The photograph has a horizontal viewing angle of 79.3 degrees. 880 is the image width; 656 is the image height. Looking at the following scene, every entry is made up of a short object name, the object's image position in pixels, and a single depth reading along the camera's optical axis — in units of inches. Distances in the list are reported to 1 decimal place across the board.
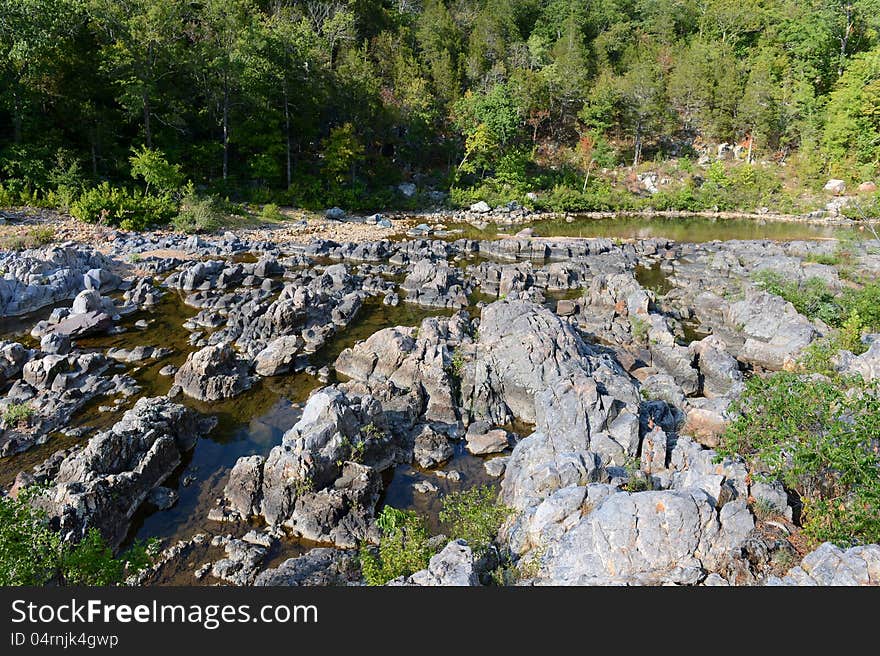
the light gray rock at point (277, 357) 816.9
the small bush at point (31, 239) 1347.2
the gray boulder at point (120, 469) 469.7
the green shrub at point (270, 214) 1969.7
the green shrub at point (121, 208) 1609.3
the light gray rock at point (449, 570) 354.2
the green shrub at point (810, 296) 994.9
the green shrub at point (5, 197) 1571.1
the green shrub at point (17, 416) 636.7
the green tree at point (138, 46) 1839.3
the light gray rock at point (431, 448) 625.3
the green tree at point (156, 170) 1756.9
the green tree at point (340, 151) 2271.2
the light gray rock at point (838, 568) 315.3
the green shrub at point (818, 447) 376.5
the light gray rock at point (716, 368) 768.9
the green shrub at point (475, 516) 461.4
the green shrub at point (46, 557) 297.7
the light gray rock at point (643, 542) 360.5
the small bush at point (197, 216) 1710.1
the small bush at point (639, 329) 943.0
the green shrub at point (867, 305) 935.0
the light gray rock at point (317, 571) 433.4
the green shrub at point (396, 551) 409.1
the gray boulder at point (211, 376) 741.9
